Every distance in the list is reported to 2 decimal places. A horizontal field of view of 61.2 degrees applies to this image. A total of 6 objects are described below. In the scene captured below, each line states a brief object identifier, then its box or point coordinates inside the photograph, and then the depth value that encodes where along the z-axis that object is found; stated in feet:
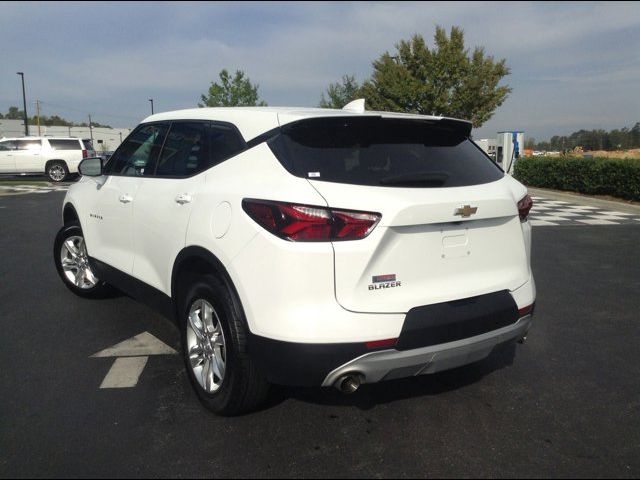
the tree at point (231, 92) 129.49
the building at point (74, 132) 246.27
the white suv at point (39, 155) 73.05
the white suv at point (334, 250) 7.84
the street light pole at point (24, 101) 146.57
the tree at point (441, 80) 89.51
